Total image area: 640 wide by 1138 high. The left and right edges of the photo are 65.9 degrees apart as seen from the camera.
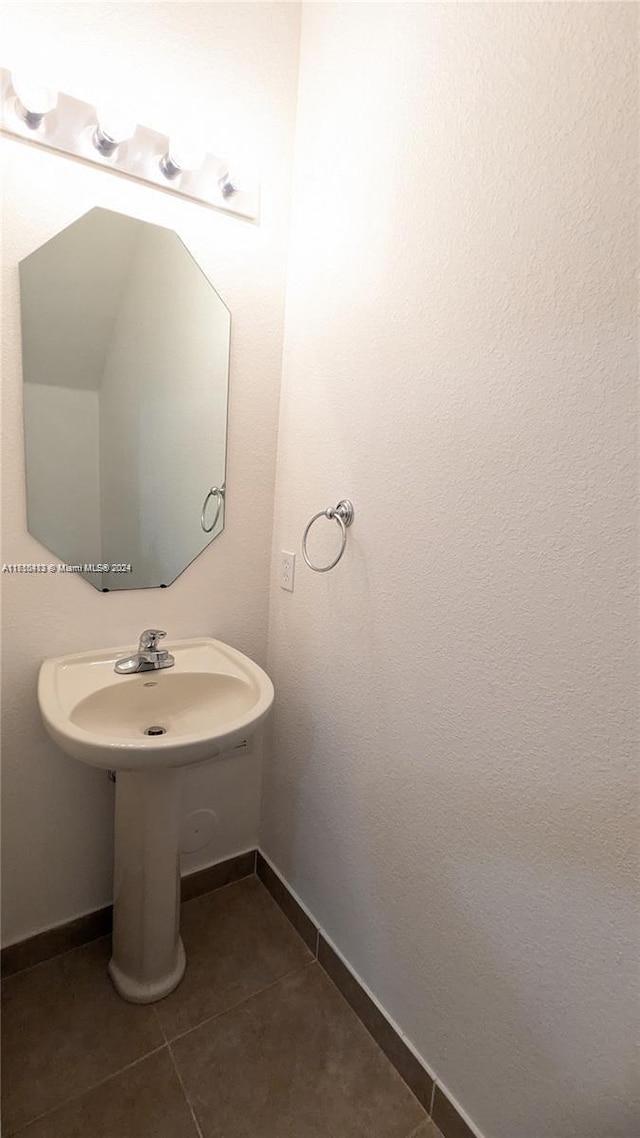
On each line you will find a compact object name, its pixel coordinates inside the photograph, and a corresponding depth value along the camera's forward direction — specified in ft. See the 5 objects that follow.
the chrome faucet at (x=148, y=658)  3.97
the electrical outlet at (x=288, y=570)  4.61
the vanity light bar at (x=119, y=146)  3.17
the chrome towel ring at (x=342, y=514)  3.82
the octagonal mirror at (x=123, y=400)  3.61
